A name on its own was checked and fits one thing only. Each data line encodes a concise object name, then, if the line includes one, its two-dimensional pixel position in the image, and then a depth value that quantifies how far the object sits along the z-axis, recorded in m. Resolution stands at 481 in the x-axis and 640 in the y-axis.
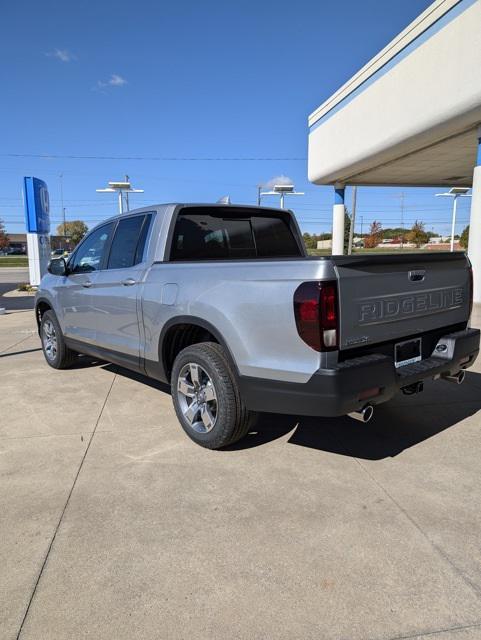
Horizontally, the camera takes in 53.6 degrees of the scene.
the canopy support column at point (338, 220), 18.88
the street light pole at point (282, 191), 30.72
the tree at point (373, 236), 96.00
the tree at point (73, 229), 107.38
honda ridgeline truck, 2.78
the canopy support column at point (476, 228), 10.49
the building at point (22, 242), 102.66
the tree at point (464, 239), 42.03
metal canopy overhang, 9.50
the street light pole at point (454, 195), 29.61
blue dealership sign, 17.06
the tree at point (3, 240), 99.69
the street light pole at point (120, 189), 30.67
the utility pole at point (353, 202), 35.38
